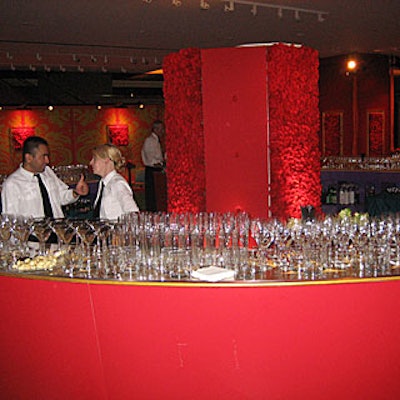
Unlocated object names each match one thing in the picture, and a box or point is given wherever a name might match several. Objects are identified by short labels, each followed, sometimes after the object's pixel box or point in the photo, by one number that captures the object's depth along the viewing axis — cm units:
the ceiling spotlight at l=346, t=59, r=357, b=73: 1352
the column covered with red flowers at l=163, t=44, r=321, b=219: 727
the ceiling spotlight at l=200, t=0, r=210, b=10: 725
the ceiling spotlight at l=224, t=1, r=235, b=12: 758
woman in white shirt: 486
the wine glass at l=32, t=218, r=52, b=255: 392
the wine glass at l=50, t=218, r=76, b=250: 388
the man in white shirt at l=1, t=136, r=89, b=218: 506
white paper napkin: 318
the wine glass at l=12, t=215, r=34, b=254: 404
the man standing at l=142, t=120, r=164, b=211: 1162
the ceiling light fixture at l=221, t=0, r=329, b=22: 802
